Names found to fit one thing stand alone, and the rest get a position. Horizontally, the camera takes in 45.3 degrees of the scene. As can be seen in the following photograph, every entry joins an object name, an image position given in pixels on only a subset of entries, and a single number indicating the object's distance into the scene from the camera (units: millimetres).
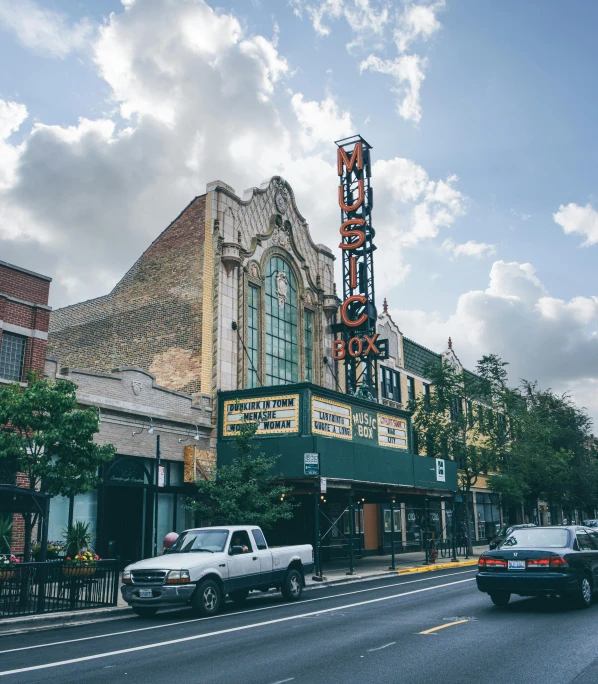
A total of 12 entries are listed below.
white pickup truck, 14184
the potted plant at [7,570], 14195
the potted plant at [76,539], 17609
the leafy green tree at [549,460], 41594
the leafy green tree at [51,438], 16094
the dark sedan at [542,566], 13359
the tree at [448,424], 35906
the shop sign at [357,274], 35906
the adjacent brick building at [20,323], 20766
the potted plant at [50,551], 19391
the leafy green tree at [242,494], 22109
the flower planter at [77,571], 15602
